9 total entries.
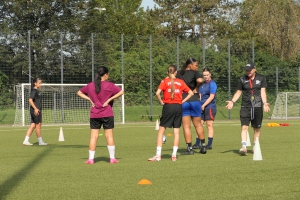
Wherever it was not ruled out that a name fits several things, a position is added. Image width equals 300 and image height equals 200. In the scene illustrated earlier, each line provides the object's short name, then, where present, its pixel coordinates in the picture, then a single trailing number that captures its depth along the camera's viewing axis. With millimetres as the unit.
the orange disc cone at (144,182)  9164
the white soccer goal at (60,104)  32344
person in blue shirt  15609
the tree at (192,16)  72875
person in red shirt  12523
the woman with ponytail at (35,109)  17505
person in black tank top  13602
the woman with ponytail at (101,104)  12094
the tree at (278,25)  58812
